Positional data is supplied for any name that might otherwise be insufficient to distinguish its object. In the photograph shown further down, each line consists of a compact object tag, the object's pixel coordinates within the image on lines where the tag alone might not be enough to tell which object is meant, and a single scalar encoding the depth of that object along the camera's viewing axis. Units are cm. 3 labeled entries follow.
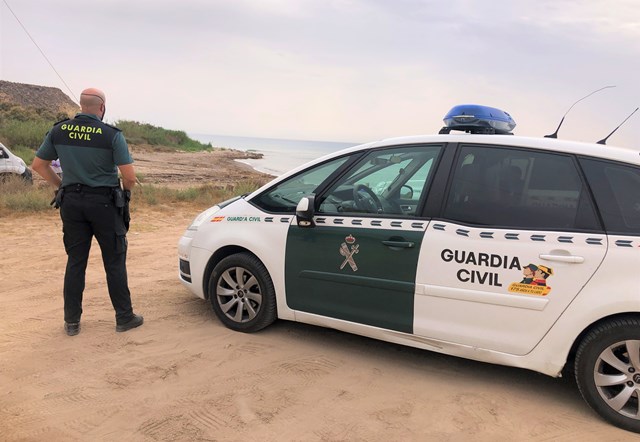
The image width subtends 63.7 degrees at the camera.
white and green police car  305
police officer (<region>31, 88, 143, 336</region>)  402
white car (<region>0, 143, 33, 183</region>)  1158
